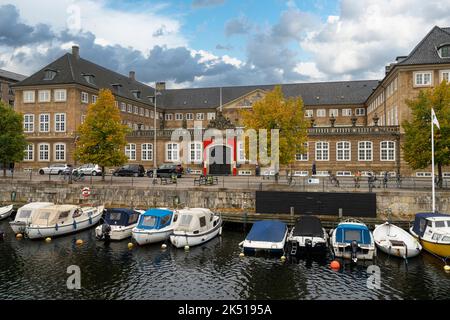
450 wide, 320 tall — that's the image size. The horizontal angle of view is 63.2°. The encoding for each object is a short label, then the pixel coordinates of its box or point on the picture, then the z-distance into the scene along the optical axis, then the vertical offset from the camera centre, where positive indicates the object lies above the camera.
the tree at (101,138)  39.19 +3.34
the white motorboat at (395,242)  20.98 -4.42
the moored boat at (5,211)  32.38 -3.77
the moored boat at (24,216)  26.70 -3.56
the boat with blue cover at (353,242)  20.62 -4.35
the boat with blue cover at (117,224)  25.30 -3.98
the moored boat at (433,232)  20.69 -3.93
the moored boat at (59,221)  25.91 -3.92
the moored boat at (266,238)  21.59 -4.31
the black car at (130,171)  46.12 -0.29
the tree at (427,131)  30.88 +3.09
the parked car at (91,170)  48.41 -0.14
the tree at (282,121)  34.12 +4.41
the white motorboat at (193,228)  23.66 -4.05
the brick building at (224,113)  47.00 +10.11
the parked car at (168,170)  44.45 -0.20
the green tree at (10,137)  42.72 +3.86
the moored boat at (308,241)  21.66 -4.38
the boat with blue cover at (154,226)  24.05 -3.96
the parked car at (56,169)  48.97 +0.02
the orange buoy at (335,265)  19.55 -5.23
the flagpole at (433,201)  26.35 -2.47
